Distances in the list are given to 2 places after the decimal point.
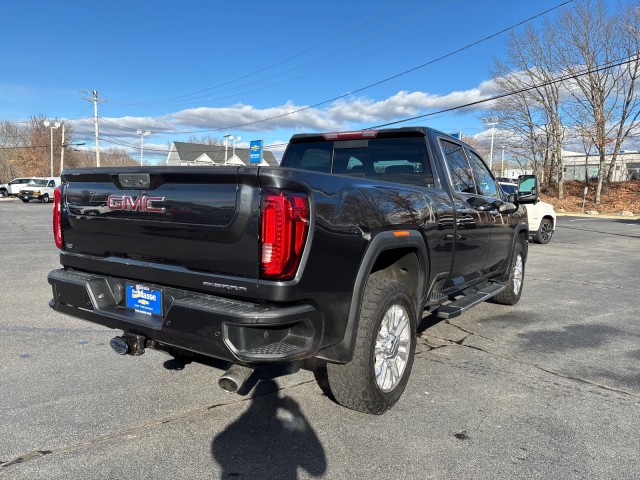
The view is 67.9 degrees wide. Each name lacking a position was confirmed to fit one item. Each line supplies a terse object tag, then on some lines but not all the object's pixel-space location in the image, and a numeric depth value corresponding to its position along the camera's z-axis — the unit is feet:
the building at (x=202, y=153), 217.15
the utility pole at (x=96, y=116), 128.98
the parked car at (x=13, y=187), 131.27
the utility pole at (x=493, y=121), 124.32
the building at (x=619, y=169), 137.19
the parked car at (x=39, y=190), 119.24
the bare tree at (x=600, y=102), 105.81
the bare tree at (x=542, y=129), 117.80
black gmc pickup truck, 8.18
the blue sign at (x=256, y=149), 66.90
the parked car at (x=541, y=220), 44.50
